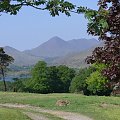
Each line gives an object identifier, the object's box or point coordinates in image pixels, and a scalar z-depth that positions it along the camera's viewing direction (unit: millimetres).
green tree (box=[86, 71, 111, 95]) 76438
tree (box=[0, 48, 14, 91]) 82225
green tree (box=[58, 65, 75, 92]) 101194
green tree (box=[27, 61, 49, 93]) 97438
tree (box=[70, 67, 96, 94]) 91925
